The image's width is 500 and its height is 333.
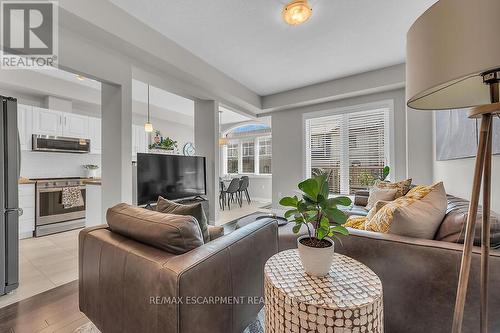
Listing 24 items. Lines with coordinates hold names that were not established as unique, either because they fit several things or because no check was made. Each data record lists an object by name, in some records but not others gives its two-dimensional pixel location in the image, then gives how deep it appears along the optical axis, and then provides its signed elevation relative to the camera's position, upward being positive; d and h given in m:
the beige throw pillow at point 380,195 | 2.53 -0.35
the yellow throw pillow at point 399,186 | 2.53 -0.25
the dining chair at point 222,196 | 5.89 -0.81
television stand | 3.64 -0.58
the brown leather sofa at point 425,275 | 1.01 -0.55
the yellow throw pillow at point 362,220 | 1.72 -0.46
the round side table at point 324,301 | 0.81 -0.52
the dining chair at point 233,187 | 5.84 -0.58
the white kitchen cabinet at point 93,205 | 3.24 -0.57
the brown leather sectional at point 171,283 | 0.91 -0.57
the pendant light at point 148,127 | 4.68 +0.82
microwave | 3.75 +0.41
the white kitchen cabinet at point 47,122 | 3.74 +0.78
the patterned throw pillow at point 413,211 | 1.26 -0.27
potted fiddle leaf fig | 0.99 -0.24
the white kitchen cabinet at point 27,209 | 3.38 -0.66
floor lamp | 0.57 +0.30
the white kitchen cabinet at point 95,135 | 4.52 +0.66
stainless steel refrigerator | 1.88 -0.27
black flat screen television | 3.07 -0.16
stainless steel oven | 3.56 -0.74
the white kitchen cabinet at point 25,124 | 3.56 +0.70
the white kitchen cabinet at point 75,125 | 4.11 +0.79
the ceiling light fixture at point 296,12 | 2.03 +1.44
